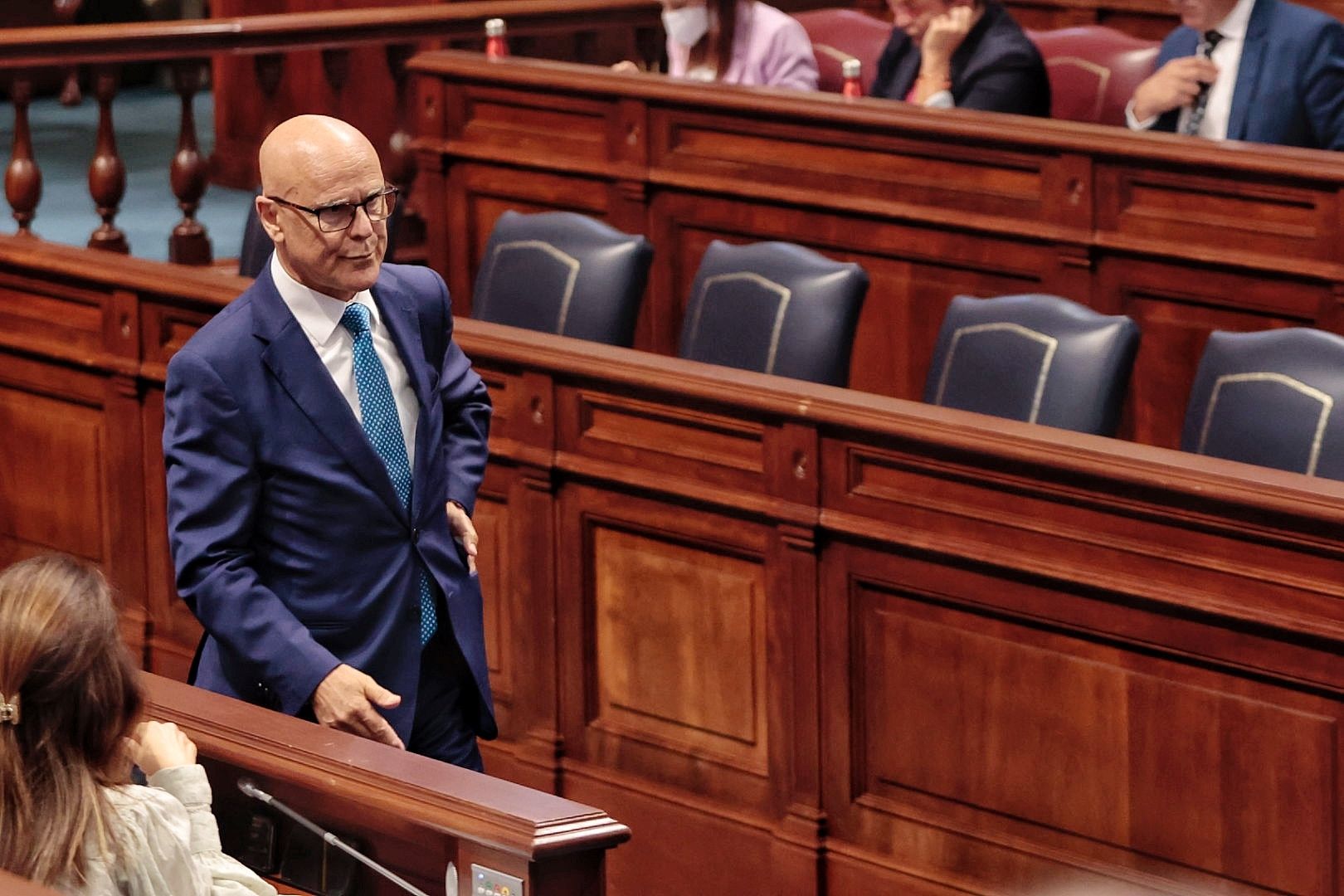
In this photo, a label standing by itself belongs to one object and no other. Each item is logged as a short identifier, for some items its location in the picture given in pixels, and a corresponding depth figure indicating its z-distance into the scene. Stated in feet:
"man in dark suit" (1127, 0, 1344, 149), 28.45
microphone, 13.94
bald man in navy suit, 16.02
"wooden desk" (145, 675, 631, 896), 13.10
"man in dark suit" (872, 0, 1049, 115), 31.78
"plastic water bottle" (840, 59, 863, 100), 31.55
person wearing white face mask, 34.32
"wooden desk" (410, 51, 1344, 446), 26.68
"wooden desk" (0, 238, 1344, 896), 18.92
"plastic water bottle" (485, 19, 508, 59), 36.04
